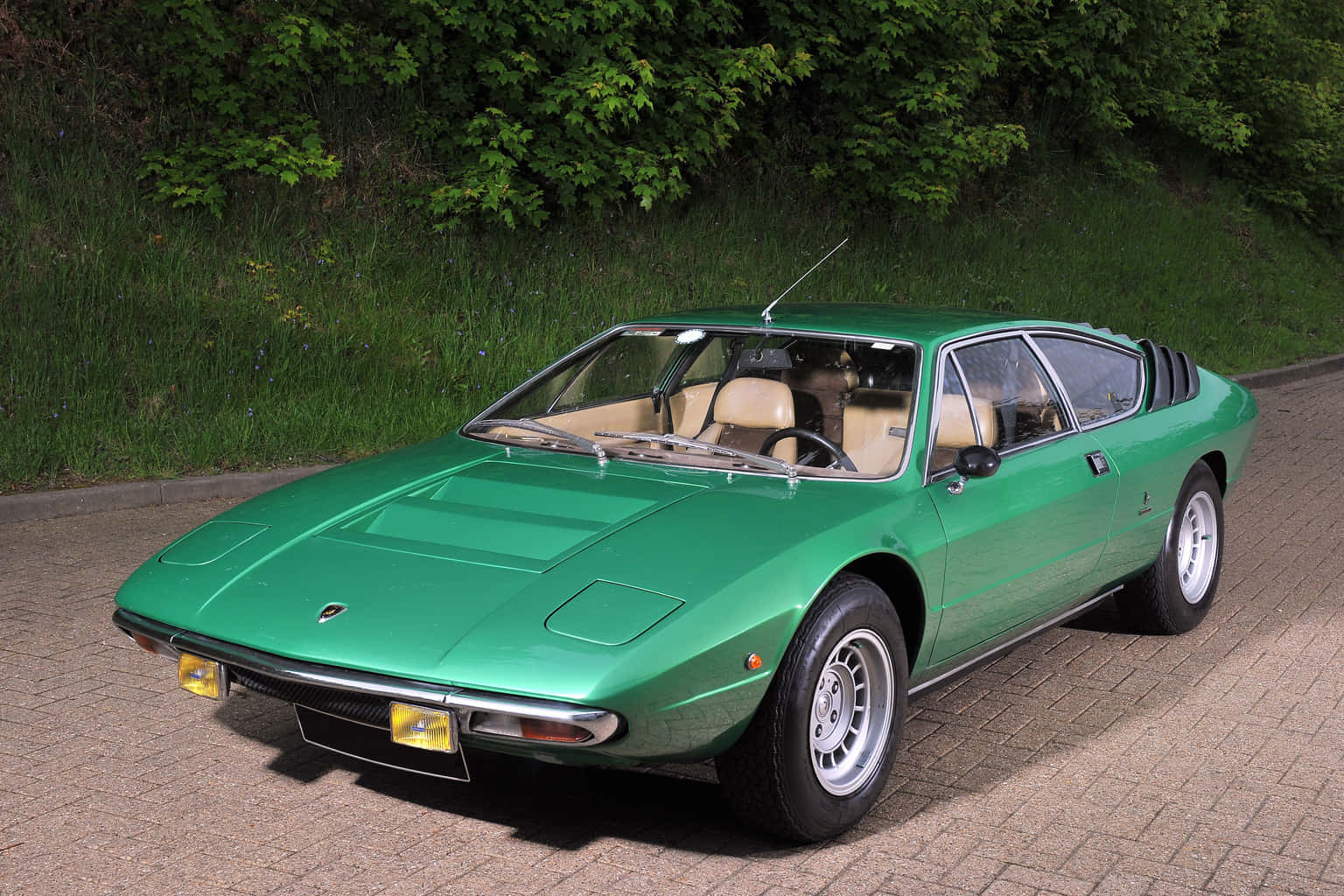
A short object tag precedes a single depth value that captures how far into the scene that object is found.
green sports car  3.34
